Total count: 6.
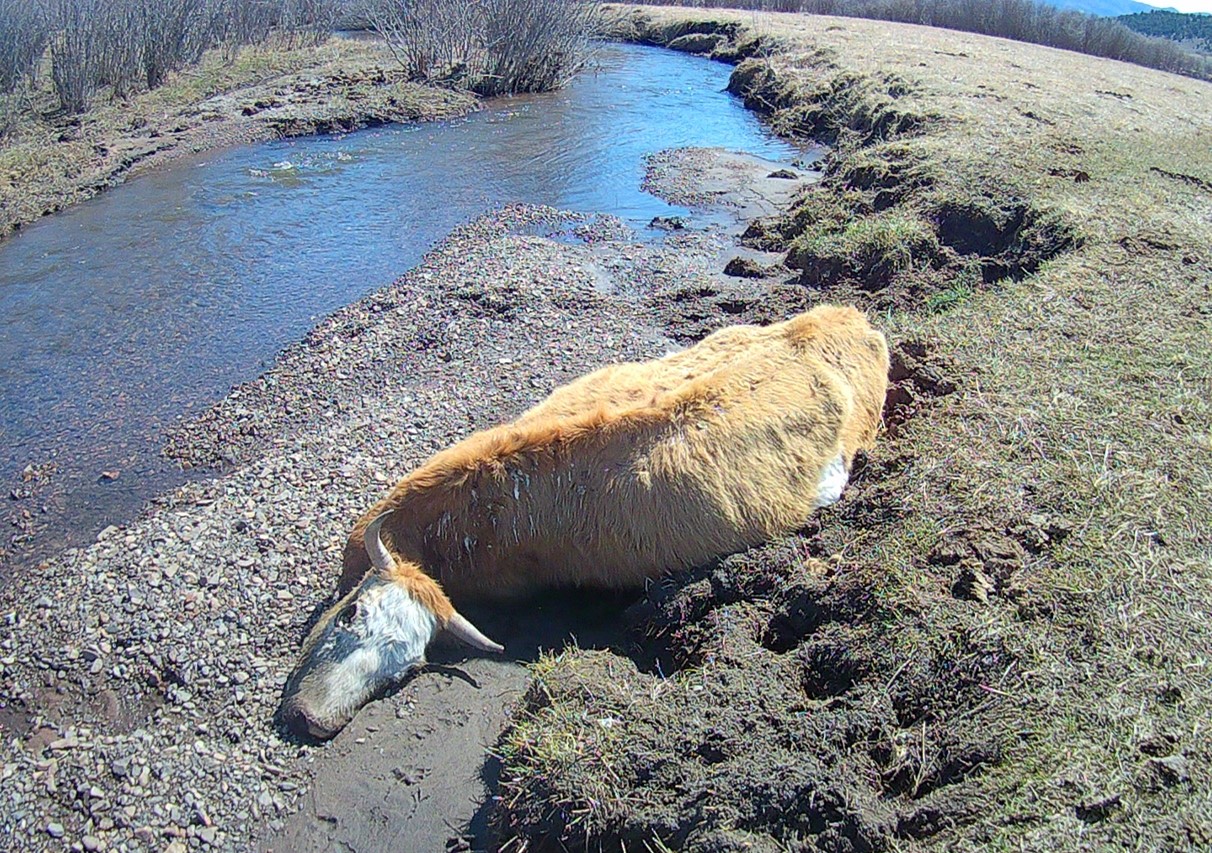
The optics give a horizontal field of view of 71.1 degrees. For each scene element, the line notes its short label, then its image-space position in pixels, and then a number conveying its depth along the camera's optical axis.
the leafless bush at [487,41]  24.61
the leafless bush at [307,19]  30.67
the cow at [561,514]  4.99
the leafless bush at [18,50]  19.92
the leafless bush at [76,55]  20.00
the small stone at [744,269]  11.11
